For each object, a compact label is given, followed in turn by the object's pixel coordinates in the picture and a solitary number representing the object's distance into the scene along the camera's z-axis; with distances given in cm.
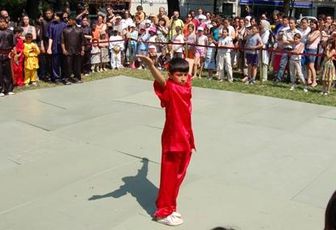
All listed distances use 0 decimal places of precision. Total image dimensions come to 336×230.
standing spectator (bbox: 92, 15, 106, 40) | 1378
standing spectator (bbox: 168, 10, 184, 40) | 1464
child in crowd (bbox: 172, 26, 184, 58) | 1350
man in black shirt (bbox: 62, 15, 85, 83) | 1179
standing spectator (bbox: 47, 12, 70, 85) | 1177
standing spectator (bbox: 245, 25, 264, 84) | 1207
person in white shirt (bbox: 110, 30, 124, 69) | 1399
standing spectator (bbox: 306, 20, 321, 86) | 1157
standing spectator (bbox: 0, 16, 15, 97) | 1045
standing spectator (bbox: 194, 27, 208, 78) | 1300
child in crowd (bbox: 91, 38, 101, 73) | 1346
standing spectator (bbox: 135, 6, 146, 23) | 1600
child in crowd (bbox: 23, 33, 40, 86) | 1150
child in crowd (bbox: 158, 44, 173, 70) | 1396
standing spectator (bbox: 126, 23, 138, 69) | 1456
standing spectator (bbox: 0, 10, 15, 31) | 1127
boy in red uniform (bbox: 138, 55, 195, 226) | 457
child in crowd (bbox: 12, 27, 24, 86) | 1126
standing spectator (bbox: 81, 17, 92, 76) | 1321
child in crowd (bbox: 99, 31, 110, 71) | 1374
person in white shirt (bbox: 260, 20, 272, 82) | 1202
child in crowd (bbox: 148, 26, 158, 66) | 1414
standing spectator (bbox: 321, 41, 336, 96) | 1069
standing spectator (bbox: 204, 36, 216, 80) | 1270
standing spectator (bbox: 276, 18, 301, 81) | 1197
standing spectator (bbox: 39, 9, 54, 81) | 1193
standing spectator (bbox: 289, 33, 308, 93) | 1139
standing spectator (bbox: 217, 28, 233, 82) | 1226
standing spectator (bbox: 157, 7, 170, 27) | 1530
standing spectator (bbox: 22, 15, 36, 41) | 1187
